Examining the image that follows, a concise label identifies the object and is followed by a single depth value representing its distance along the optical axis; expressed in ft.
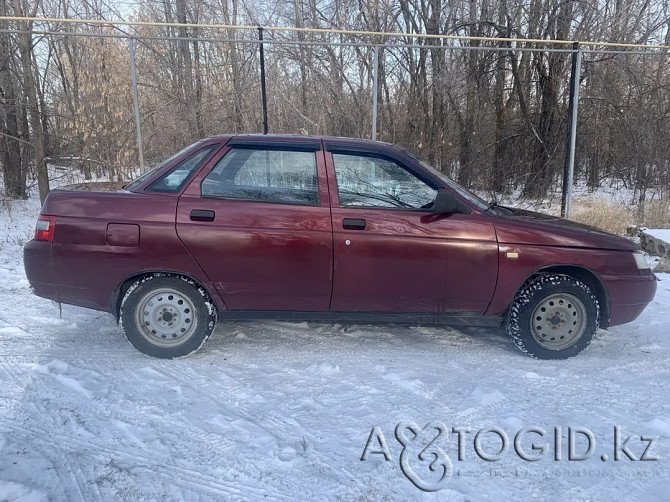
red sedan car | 11.41
